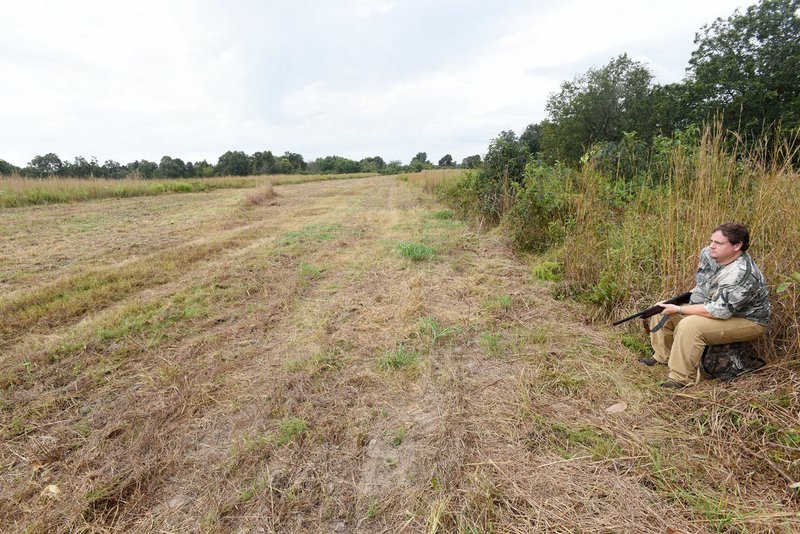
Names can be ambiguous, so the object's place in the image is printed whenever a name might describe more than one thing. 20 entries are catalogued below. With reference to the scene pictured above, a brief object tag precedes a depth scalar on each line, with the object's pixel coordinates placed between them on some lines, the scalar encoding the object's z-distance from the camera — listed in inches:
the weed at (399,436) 83.5
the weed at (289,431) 83.1
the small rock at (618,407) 89.2
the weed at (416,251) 220.5
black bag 94.3
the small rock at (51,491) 70.1
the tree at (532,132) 1711.4
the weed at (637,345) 117.3
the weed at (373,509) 66.4
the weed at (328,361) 113.4
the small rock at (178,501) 68.7
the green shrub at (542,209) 211.3
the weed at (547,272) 178.9
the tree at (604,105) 1058.1
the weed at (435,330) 129.7
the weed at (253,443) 80.9
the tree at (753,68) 622.2
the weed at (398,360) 113.3
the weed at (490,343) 120.1
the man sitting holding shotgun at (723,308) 91.4
